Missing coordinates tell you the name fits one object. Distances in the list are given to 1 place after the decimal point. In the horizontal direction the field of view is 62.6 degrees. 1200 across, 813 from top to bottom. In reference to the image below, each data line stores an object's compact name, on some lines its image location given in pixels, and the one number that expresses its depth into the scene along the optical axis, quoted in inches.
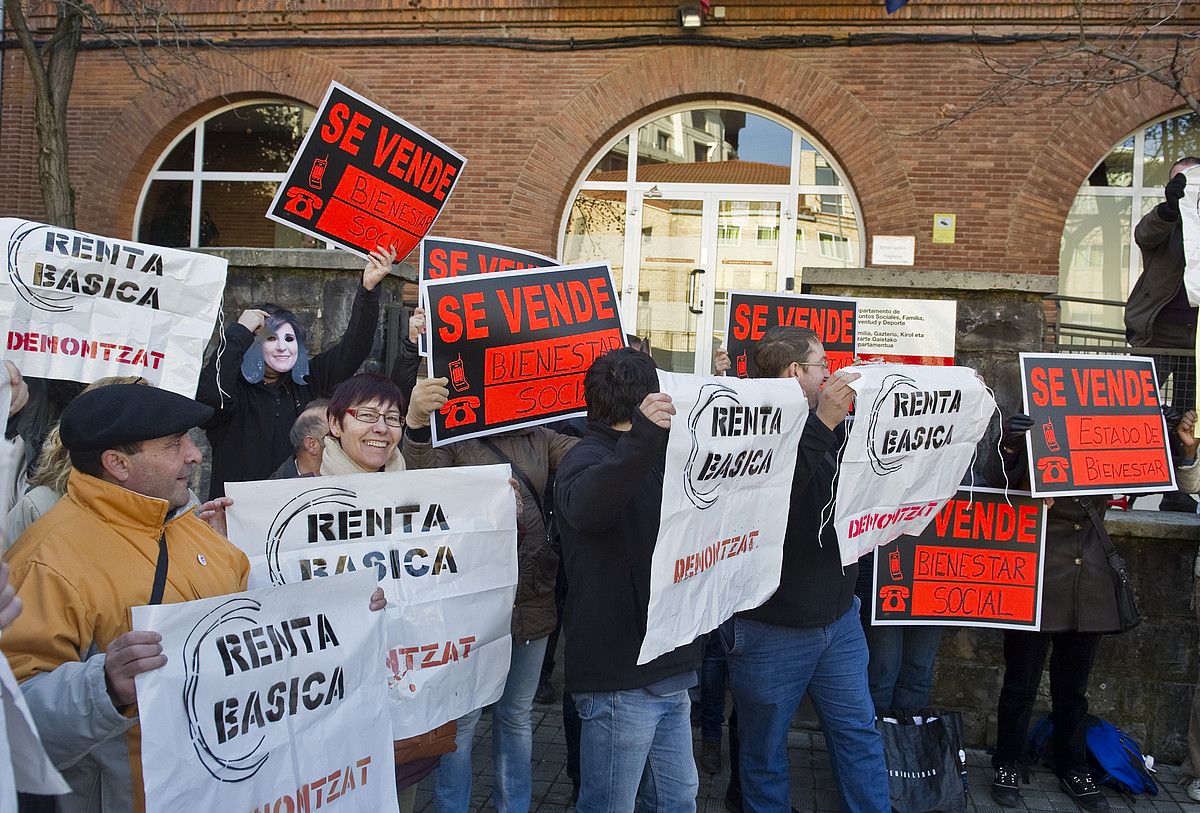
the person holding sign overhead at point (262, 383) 172.7
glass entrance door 444.1
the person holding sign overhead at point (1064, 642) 184.7
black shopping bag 174.6
